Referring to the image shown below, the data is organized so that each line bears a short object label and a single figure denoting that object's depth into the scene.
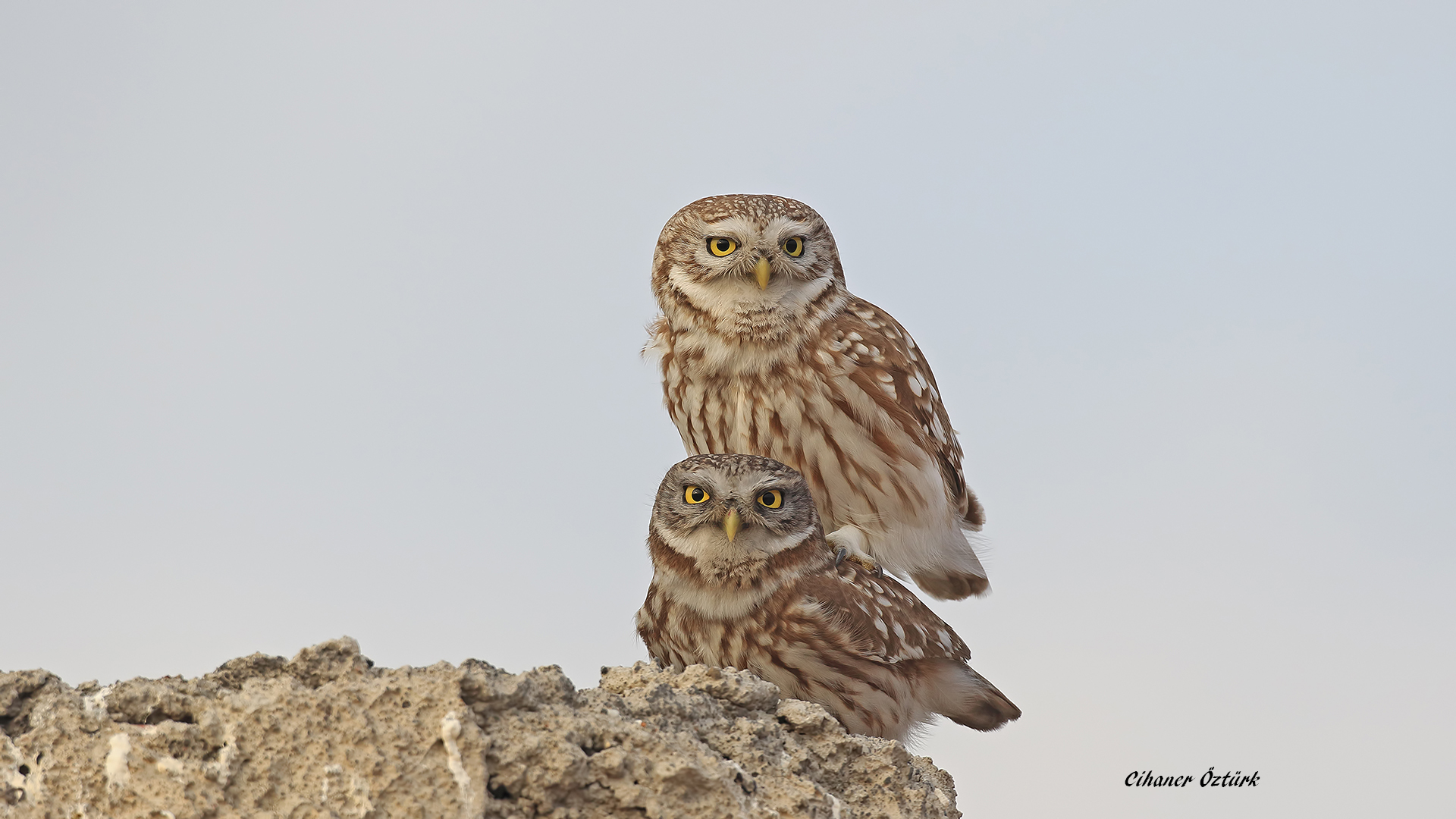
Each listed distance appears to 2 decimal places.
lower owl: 10.31
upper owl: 11.73
